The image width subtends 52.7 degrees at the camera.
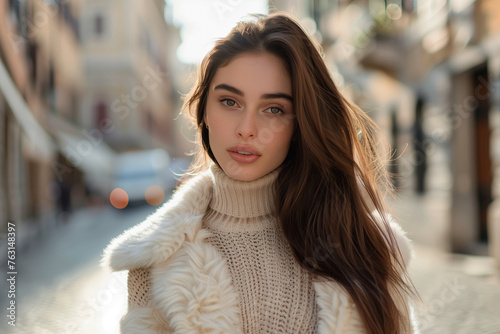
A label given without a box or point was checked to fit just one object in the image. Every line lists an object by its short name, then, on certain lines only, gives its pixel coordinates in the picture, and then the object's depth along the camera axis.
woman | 1.76
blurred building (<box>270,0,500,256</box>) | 7.36
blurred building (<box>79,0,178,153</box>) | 31.94
